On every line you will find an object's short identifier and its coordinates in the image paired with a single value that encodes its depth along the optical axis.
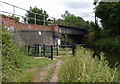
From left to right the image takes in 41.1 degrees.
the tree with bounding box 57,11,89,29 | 27.66
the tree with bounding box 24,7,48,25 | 35.81
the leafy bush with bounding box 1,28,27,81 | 3.86
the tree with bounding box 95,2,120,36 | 18.48
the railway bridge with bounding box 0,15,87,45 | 11.02
